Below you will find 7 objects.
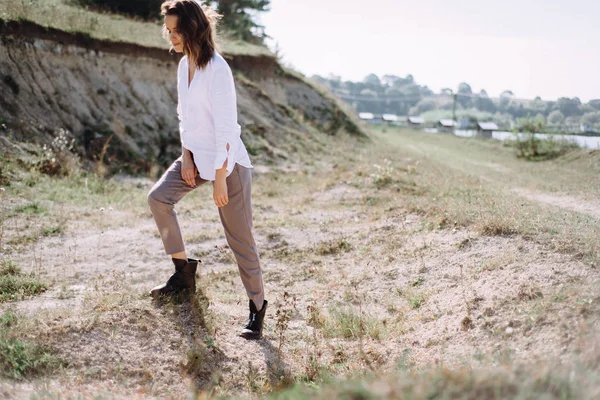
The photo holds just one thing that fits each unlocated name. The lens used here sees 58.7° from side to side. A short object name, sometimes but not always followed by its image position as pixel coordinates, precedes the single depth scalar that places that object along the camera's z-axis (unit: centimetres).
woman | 369
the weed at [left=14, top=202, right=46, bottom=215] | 777
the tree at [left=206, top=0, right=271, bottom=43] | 2702
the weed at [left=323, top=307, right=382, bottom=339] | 434
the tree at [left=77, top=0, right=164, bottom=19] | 1848
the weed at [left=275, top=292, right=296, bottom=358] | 413
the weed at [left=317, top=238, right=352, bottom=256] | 678
